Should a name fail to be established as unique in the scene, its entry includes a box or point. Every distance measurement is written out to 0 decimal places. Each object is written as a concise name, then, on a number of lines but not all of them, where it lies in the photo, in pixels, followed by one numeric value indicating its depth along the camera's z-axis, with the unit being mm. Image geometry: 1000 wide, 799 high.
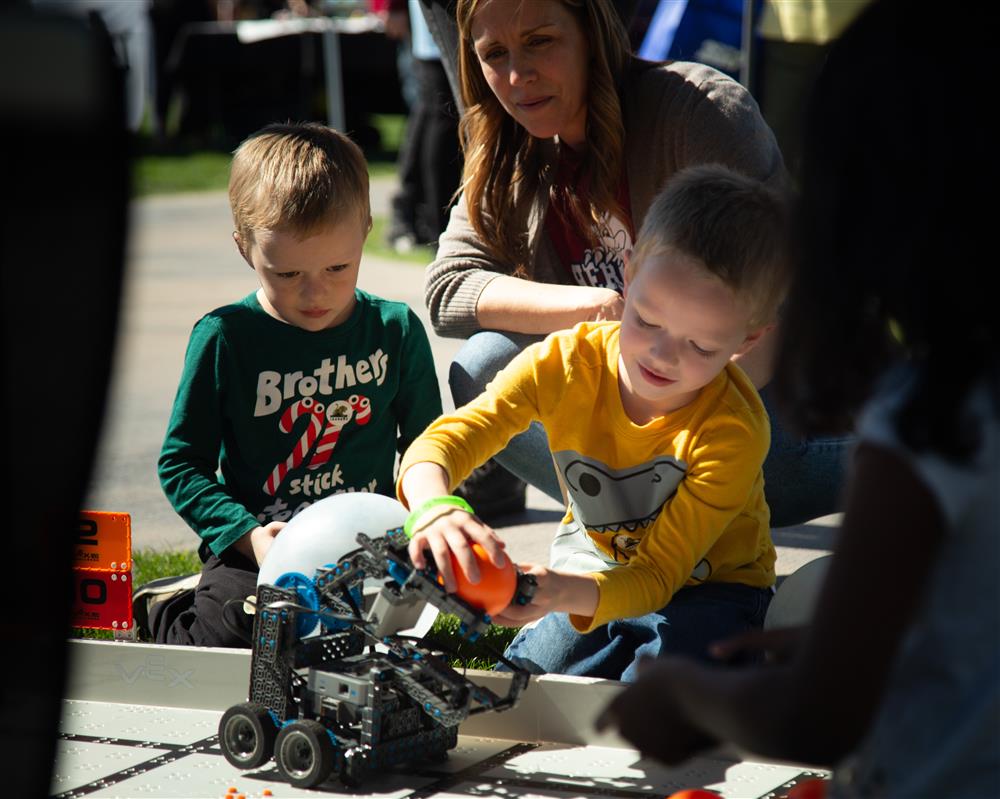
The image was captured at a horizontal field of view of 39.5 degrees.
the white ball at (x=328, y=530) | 2178
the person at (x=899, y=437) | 1117
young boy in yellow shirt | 2180
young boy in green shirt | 2662
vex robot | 2020
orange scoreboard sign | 2660
